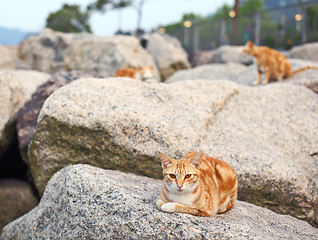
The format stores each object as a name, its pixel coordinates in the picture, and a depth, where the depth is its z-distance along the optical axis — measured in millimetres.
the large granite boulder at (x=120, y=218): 2906
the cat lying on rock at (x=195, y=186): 2822
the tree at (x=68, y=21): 23766
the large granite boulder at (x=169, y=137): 4383
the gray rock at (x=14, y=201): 5527
